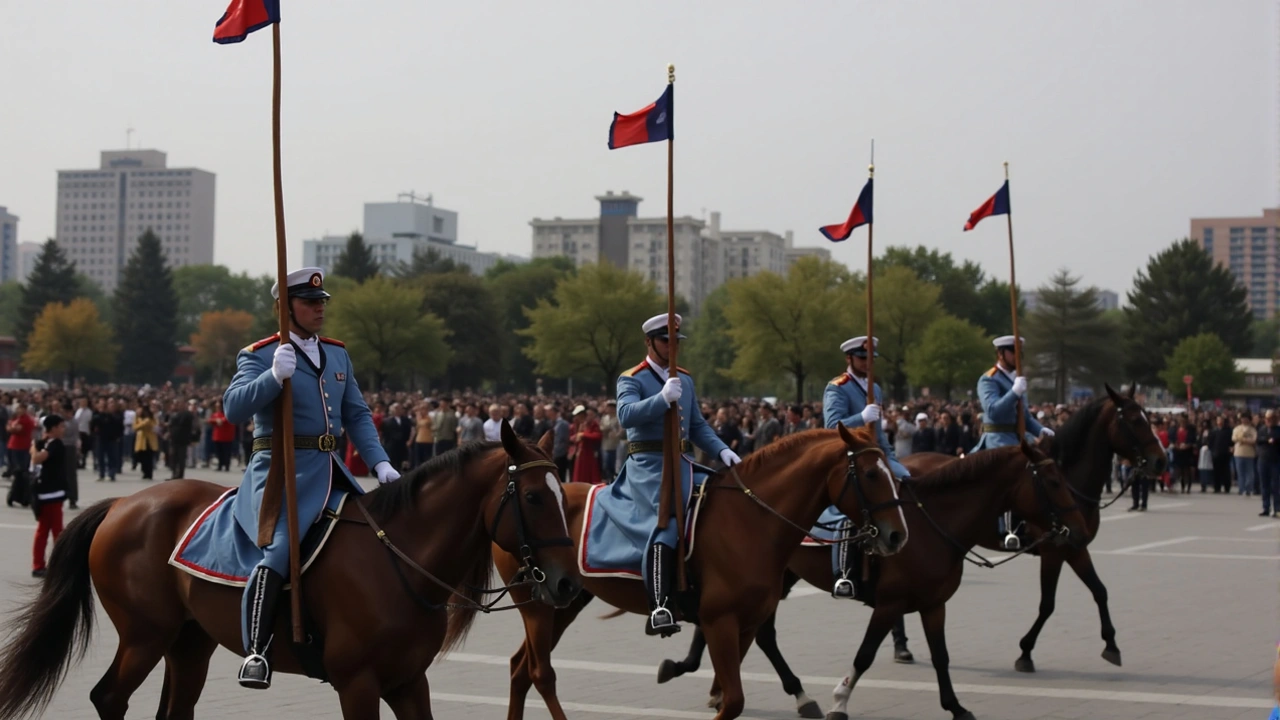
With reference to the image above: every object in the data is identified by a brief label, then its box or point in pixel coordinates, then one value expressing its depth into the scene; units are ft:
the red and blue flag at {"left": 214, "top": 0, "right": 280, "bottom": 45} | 22.50
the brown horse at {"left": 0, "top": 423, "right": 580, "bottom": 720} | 19.57
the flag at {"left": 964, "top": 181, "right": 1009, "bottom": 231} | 46.55
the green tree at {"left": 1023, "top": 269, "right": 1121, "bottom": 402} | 296.10
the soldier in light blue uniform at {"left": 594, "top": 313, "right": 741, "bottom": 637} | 26.89
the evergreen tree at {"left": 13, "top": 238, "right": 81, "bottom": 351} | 317.42
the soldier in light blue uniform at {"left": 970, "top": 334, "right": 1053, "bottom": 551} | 42.66
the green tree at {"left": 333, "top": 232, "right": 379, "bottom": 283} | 359.05
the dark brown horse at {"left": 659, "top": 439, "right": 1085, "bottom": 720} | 30.37
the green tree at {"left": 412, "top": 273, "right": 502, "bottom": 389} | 338.95
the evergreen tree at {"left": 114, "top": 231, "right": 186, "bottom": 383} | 329.93
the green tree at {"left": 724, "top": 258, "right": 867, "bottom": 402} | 250.16
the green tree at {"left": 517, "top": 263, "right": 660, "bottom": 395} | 273.13
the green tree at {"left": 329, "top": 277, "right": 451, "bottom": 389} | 282.77
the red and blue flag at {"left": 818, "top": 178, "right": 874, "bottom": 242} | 36.96
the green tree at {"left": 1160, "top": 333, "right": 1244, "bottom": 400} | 262.67
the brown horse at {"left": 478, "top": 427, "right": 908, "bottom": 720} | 26.07
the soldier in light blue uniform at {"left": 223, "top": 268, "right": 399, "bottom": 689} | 20.12
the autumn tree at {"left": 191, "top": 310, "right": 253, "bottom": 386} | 409.49
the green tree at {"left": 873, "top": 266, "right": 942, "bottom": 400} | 277.85
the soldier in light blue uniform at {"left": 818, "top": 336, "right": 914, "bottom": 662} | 33.58
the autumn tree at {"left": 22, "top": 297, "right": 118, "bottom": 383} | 292.81
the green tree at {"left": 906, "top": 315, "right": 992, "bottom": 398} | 267.39
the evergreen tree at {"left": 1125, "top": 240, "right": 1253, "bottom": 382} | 304.30
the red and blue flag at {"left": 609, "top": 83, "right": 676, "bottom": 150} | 30.12
